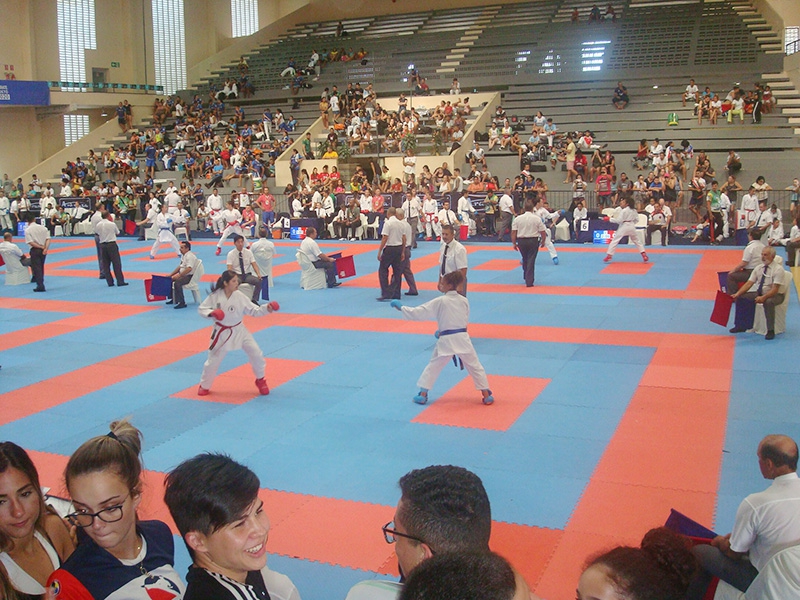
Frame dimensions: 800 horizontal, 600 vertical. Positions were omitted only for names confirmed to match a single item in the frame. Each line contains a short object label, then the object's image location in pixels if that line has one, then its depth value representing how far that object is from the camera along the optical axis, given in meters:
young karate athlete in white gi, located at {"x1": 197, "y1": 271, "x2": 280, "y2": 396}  9.05
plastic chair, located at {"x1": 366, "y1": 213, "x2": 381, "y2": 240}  26.92
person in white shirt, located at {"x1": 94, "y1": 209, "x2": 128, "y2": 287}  17.47
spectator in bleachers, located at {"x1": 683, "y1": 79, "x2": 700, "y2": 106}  30.82
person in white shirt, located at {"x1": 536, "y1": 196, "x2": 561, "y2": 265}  21.25
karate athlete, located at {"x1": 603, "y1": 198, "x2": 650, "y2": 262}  18.69
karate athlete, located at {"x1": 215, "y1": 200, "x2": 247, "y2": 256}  21.19
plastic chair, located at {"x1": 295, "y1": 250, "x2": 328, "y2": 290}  16.81
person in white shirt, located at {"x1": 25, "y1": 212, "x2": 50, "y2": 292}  17.48
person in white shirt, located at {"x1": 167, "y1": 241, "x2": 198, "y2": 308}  15.09
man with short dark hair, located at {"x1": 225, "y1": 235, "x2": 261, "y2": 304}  14.38
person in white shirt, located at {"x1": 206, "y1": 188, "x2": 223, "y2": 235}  28.19
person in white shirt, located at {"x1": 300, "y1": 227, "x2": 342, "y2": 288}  16.48
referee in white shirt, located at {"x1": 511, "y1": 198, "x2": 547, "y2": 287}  15.45
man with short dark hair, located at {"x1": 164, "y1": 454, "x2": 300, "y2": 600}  2.67
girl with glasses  2.84
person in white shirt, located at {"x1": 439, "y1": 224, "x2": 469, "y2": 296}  12.96
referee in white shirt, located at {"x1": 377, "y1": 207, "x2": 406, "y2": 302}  14.97
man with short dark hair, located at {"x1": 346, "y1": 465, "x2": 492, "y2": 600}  2.67
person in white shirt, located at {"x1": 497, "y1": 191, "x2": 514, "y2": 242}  24.59
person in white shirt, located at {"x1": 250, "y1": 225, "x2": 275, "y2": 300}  16.22
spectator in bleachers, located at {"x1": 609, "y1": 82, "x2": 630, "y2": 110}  32.38
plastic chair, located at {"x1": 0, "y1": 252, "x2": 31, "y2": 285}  18.33
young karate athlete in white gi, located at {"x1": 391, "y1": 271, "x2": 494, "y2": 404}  8.56
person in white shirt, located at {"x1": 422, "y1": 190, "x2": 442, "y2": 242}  25.64
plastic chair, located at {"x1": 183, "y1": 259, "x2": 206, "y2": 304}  15.37
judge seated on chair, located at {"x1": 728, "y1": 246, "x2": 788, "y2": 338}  11.32
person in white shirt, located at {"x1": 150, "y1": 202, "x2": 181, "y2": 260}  21.53
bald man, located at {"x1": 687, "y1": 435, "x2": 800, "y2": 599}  4.14
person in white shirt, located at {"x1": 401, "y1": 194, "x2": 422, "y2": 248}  24.42
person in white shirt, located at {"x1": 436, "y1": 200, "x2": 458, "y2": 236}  23.68
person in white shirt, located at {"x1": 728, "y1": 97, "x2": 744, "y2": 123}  28.97
